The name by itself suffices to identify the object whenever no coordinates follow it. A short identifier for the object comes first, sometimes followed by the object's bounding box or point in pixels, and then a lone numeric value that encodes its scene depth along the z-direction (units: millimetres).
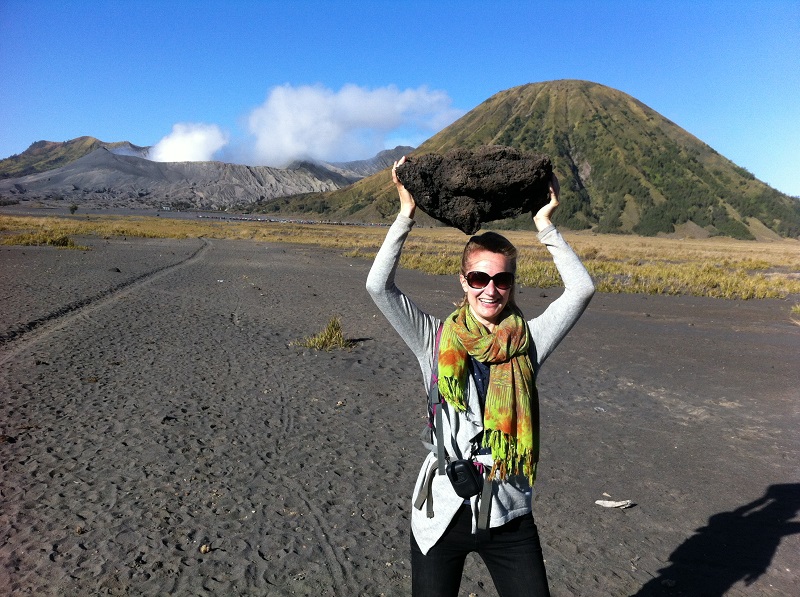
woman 2057
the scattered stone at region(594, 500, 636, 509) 4520
